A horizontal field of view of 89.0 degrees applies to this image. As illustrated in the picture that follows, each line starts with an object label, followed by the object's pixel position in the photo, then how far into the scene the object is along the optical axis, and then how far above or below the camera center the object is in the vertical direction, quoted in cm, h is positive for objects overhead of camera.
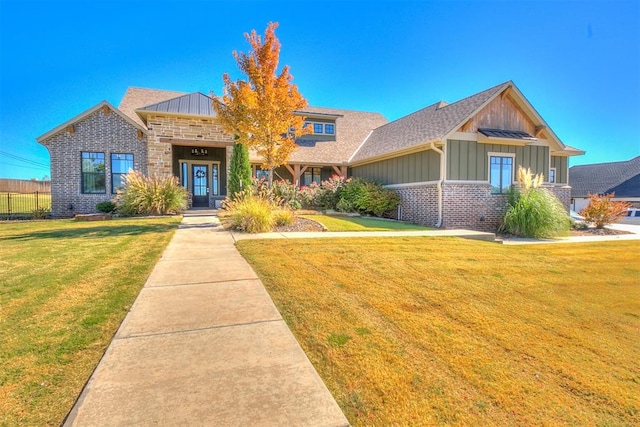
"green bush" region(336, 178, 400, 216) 1406 +19
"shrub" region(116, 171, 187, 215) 1233 +19
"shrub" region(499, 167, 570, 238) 1055 -30
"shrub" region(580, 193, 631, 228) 1348 -23
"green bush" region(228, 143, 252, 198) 1374 +140
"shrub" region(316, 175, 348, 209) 1520 +33
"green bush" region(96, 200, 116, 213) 1319 -25
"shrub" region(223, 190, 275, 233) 842 -38
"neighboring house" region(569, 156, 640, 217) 2648 +229
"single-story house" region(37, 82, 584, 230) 1226 +219
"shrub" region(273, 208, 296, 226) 938 -42
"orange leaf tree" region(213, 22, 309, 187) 988 +321
